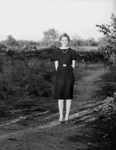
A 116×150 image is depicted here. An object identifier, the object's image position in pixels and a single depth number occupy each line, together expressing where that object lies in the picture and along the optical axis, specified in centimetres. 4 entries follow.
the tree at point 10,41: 4056
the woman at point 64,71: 638
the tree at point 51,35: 4897
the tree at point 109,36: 860
